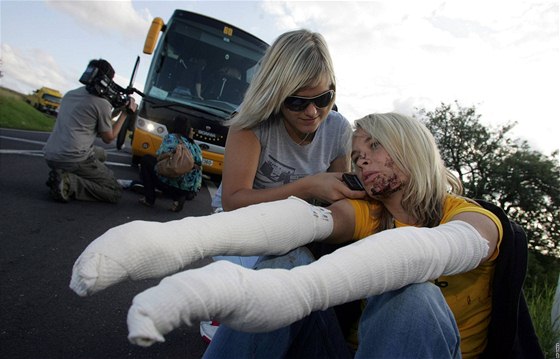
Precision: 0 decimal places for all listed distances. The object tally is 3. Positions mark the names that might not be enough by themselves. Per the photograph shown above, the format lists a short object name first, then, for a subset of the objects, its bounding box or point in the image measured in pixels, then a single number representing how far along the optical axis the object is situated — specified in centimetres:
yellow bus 651
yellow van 2844
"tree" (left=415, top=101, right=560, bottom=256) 2578
